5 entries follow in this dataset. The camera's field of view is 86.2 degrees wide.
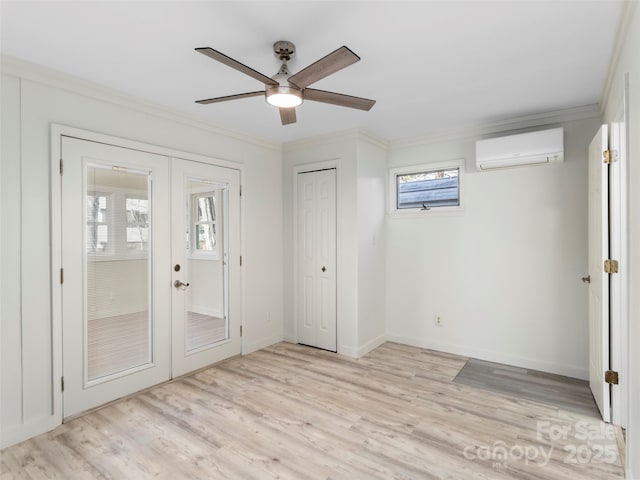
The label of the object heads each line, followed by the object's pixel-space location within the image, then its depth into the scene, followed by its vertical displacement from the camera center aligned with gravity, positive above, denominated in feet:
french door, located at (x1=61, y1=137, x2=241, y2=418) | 8.71 -0.83
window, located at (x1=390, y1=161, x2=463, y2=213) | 13.17 +2.09
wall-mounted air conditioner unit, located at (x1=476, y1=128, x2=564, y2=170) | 10.55 +2.87
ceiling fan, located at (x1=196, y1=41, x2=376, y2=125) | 5.84 +3.11
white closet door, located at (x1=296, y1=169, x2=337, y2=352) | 13.50 -0.77
